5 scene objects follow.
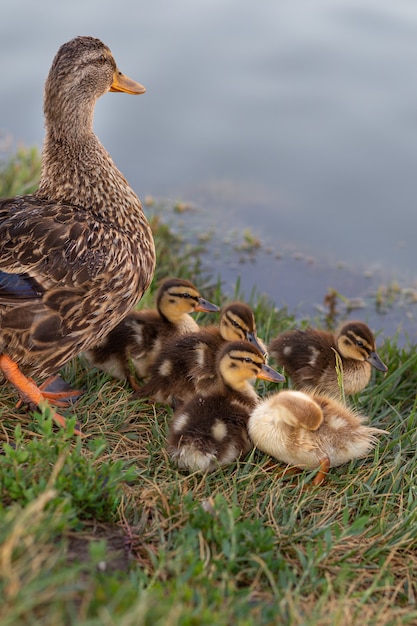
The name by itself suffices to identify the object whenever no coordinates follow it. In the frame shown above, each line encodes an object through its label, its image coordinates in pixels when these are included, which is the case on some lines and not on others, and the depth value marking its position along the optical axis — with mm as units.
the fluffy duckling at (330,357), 3619
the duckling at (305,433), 3000
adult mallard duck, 3102
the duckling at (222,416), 2982
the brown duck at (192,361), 3465
